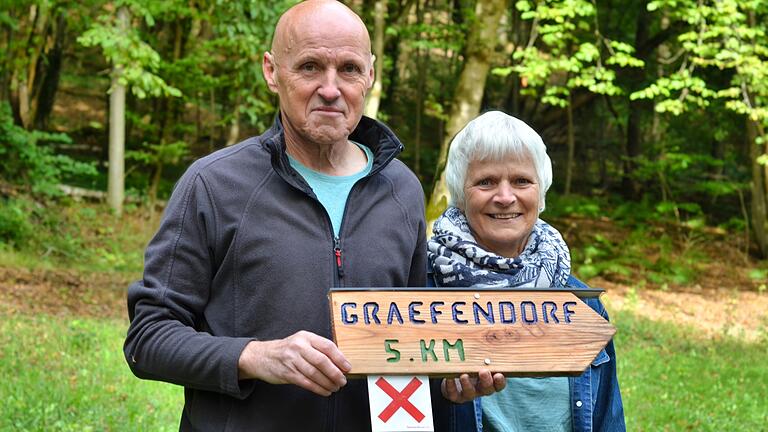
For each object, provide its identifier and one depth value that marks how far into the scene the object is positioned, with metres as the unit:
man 2.39
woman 2.91
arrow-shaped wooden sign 2.39
